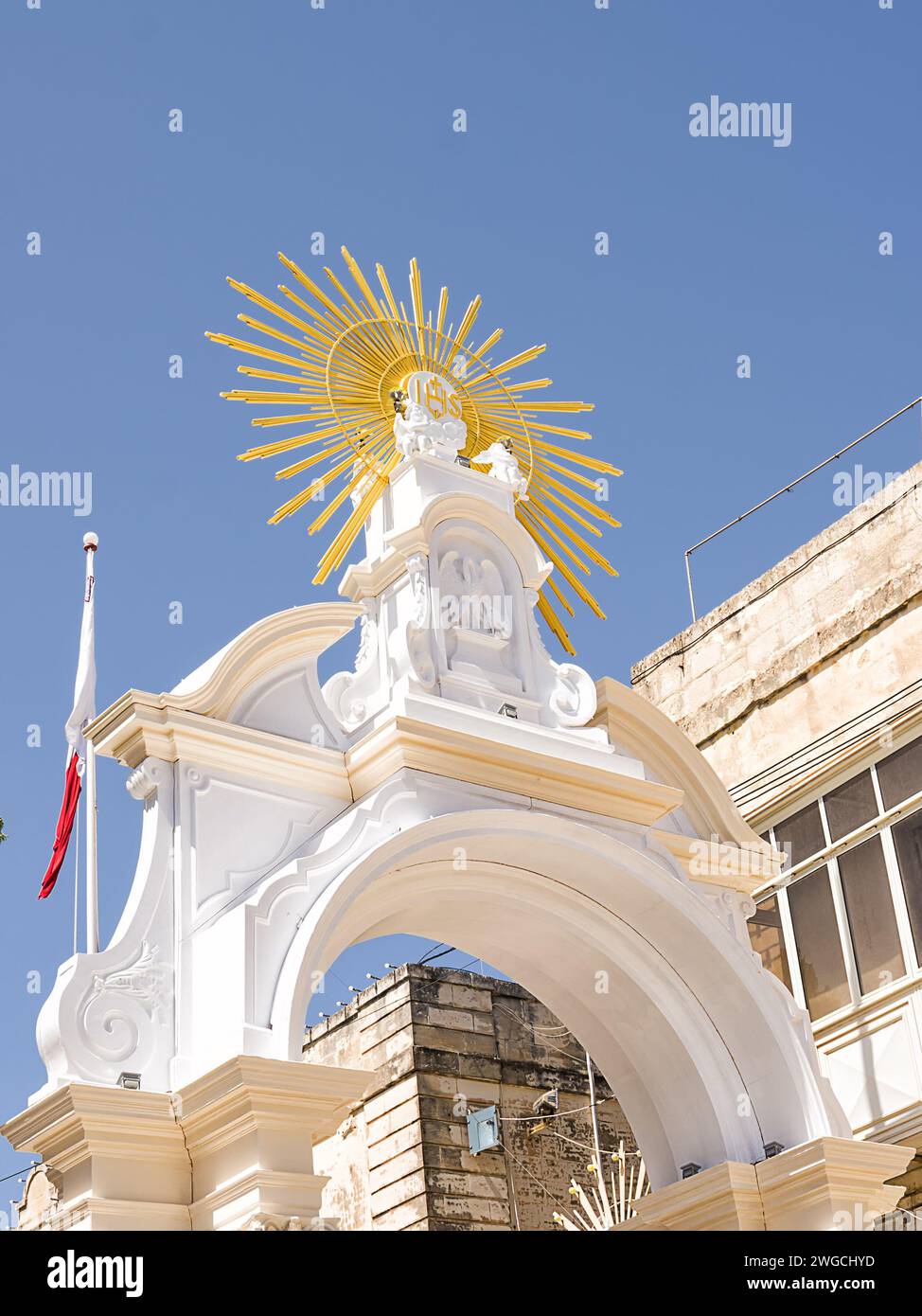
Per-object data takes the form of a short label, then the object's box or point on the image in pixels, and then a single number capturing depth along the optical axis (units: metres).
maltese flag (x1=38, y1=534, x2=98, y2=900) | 9.02
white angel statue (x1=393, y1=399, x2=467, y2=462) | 10.37
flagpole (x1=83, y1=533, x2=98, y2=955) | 8.51
